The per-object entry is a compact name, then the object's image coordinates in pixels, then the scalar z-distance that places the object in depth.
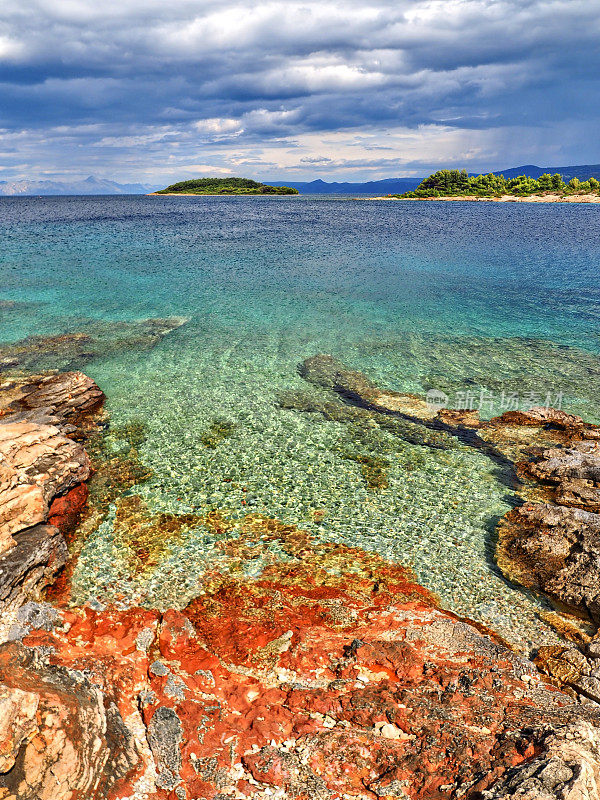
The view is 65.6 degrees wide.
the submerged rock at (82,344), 22.67
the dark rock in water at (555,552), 9.88
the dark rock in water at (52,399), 16.58
